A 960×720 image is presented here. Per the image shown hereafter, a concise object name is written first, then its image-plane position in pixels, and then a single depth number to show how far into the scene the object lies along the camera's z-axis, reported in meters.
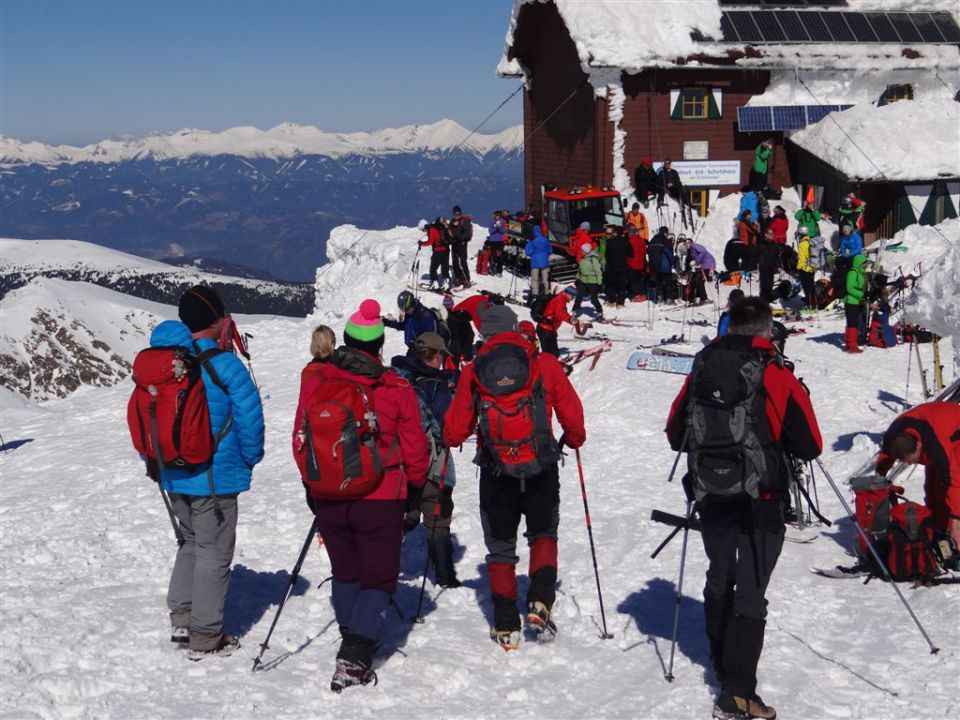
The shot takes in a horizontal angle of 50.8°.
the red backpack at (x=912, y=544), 6.50
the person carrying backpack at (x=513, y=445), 5.48
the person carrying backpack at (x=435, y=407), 6.72
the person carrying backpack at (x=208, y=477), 5.39
